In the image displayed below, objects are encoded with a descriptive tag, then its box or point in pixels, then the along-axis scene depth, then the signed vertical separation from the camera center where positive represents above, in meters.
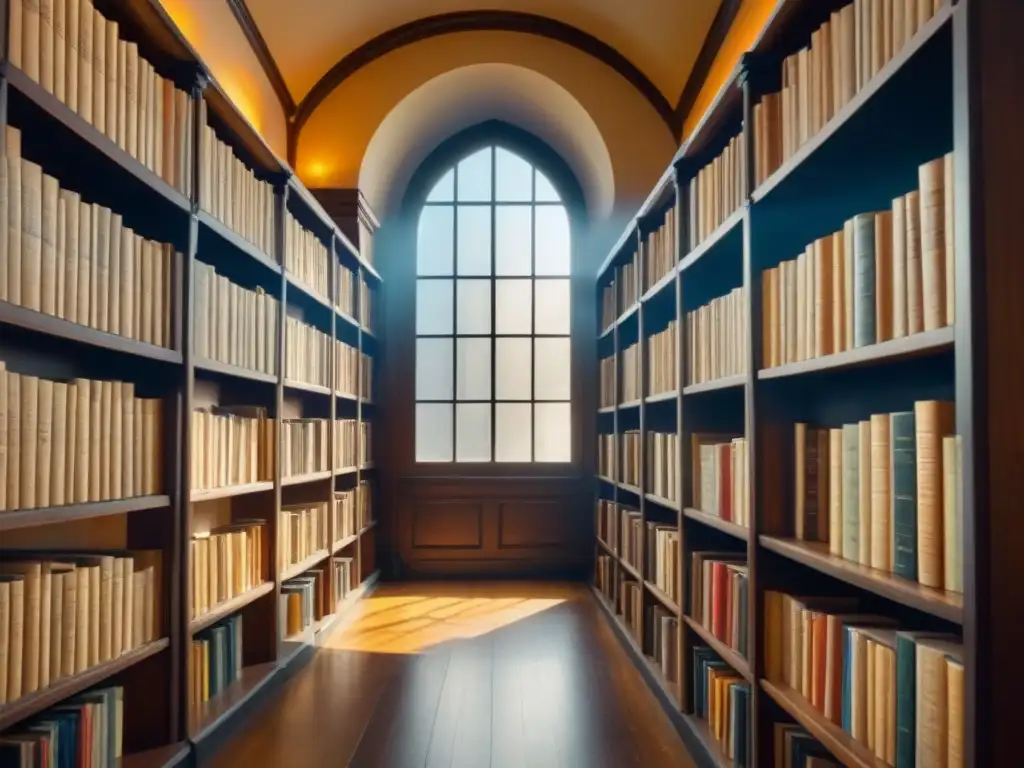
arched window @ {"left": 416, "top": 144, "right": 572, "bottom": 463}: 7.20 +0.91
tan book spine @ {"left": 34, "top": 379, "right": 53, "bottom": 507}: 2.04 -0.04
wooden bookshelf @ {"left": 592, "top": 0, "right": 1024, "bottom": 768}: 1.32 +0.14
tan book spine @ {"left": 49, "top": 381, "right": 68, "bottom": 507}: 2.11 -0.06
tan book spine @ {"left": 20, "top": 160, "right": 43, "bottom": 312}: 1.96 +0.44
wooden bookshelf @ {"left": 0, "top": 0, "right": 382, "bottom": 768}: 2.20 +0.18
